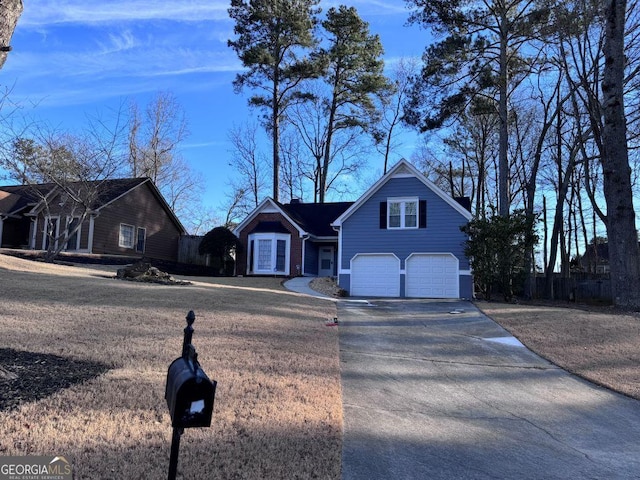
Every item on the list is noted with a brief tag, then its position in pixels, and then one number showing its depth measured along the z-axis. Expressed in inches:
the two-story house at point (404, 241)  800.9
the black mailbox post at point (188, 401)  93.8
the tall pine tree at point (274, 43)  1207.6
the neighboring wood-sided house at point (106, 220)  1006.4
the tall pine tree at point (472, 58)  861.2
